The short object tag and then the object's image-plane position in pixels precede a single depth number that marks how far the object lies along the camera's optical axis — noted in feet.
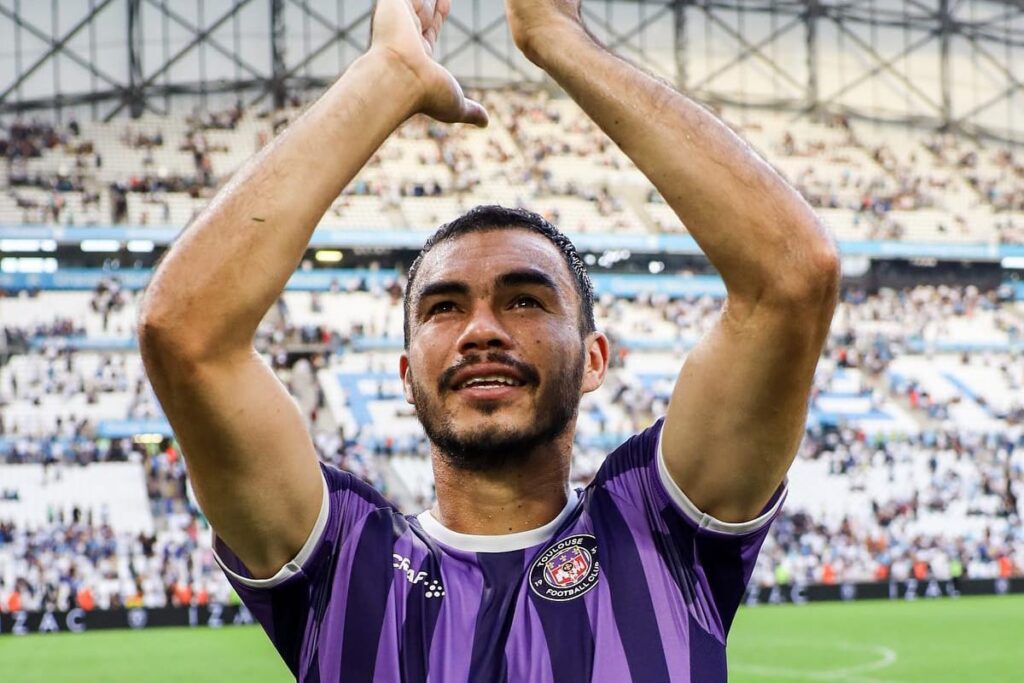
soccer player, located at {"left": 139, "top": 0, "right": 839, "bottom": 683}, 7.64
